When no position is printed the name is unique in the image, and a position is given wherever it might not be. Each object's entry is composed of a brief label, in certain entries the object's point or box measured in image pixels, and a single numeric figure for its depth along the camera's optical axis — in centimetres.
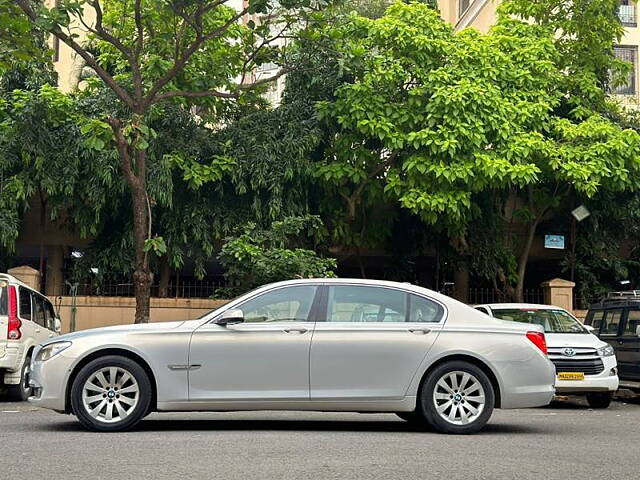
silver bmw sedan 868
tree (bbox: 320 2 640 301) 1839
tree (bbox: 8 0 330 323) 1551
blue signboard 2302
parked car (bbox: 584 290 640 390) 1499
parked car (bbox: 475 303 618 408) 1308
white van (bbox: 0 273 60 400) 1333
